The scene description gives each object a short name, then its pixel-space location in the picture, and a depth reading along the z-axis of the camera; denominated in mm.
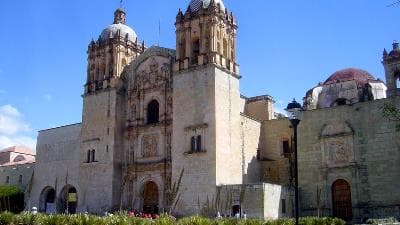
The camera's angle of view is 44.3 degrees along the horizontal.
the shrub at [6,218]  20359
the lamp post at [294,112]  13117
